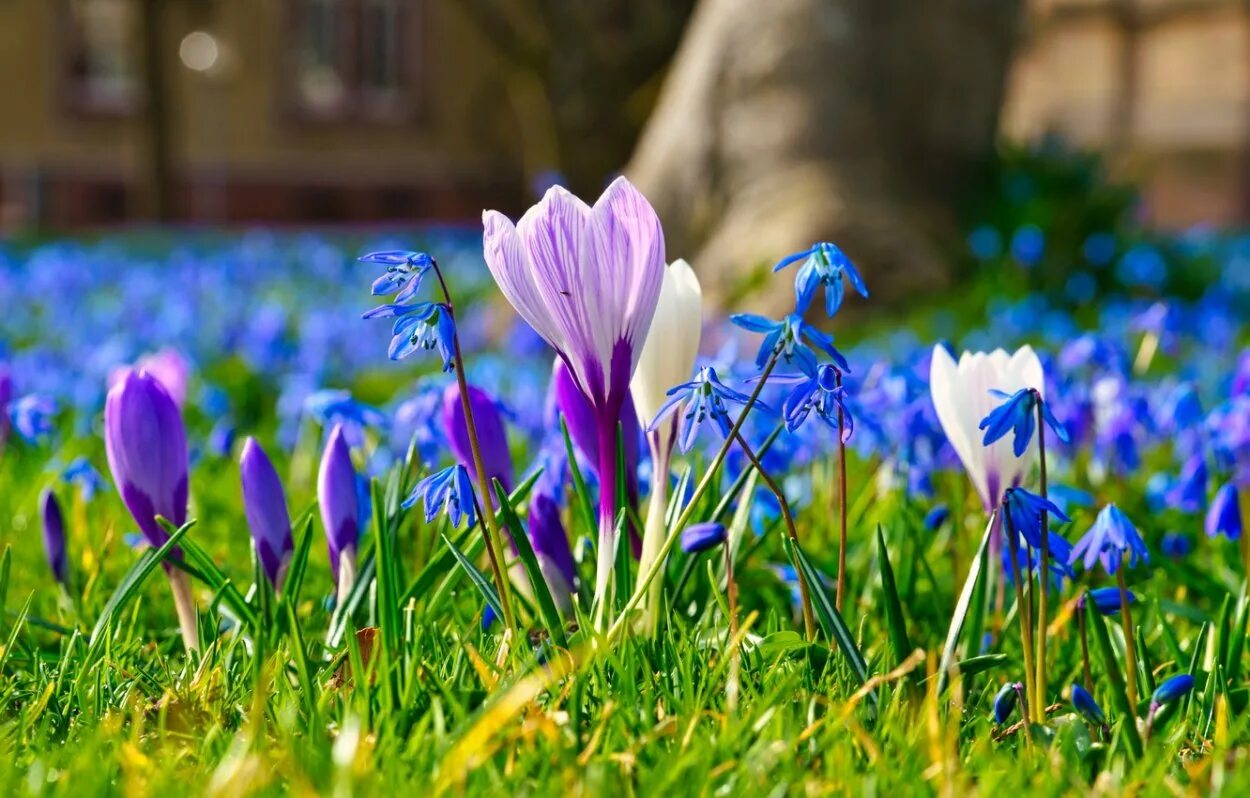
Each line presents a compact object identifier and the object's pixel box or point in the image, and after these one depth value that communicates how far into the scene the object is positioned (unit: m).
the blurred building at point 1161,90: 14.41
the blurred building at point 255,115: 14.50
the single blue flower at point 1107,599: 0.62
